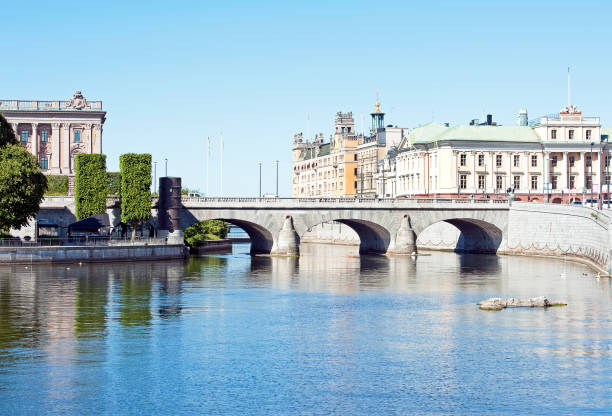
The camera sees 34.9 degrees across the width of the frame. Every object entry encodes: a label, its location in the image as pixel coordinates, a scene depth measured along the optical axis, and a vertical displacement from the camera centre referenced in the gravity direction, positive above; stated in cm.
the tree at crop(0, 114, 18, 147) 12012 +1298
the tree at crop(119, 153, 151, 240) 12900 +636
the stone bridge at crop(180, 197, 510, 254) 13775 +285
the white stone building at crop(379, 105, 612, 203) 17788 +1394
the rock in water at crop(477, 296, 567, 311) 7525 -533
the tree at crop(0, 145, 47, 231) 10825 +581
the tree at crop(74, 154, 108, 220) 13025 +656
